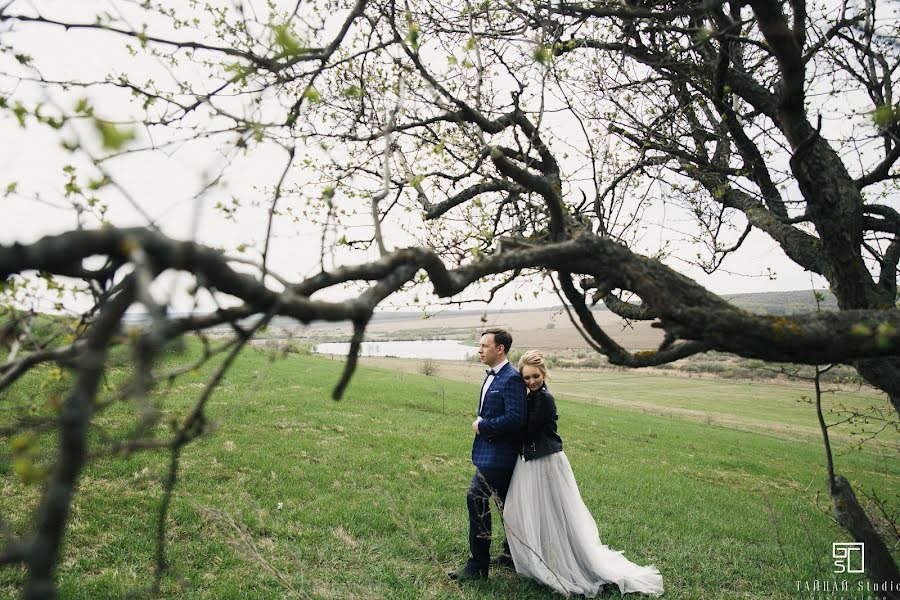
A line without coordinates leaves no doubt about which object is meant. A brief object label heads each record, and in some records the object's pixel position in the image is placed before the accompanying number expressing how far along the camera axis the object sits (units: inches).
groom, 208.1
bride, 213.5
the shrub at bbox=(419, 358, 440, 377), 1335.6
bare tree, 41.6
